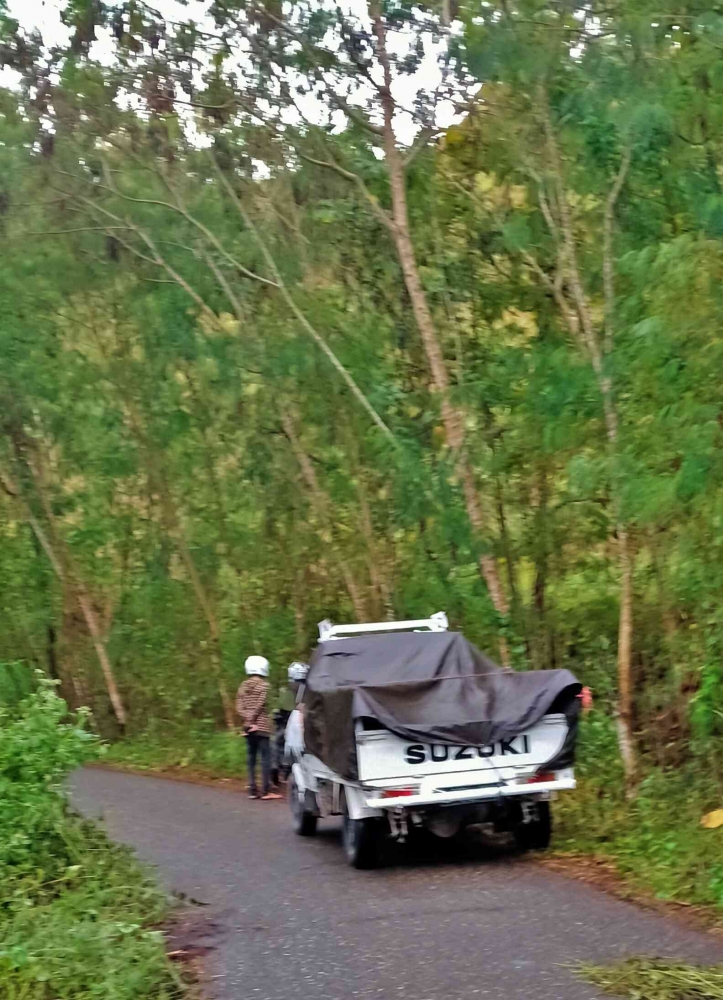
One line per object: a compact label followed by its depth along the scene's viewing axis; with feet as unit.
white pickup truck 32.37
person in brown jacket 50.70
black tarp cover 32.71
